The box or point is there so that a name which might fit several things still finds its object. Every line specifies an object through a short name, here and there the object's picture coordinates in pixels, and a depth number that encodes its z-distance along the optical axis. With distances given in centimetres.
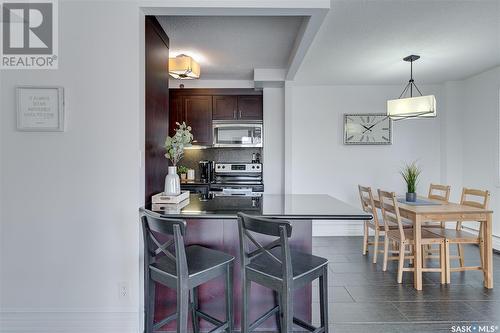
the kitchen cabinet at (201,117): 429
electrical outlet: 189
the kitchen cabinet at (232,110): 428
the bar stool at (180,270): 146
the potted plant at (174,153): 213
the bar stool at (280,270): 144
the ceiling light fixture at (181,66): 304
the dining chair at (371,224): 325
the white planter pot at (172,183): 213
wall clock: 462
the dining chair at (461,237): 275
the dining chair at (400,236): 275
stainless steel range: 444
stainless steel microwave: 421
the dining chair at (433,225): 321
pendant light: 290
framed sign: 188
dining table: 267
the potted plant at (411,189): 333
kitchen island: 198
